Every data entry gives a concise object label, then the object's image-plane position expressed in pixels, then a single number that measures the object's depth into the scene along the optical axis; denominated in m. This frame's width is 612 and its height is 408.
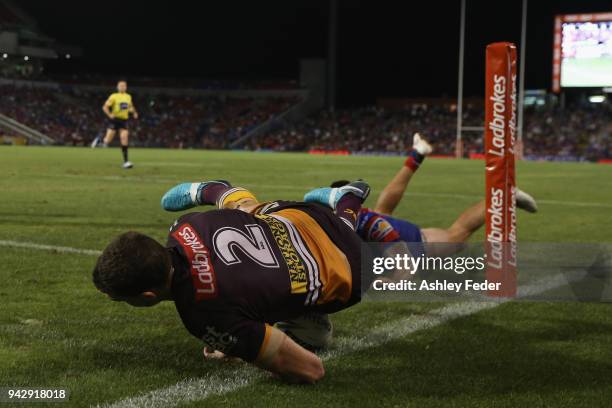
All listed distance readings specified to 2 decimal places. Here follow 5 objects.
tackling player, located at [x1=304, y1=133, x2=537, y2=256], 4.66
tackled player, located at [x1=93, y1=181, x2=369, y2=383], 2.54
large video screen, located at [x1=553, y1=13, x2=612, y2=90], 33.41
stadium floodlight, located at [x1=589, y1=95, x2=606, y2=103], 51.12
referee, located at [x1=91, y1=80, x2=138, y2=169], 18.77
